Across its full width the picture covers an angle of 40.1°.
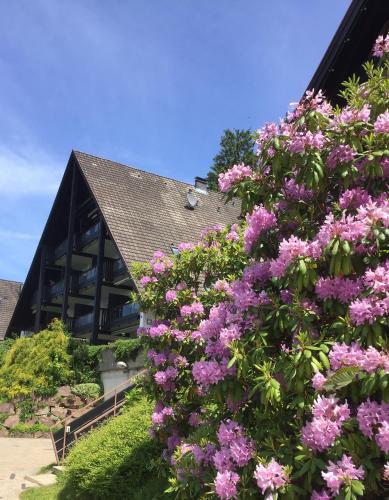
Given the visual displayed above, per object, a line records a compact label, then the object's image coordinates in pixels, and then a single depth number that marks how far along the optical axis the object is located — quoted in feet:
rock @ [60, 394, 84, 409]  66.80
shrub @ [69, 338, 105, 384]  70.65
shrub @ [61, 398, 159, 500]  23.52
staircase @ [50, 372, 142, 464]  35.78
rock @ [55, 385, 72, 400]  68.03
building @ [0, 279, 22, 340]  137.18
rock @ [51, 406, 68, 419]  65.04
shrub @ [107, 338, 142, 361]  58.39
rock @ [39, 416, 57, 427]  63.37
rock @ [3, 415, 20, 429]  63.48
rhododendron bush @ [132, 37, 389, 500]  9.28
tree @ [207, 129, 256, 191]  166.30
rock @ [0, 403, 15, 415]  67.92
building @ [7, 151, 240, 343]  76.89
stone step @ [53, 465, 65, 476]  32.65
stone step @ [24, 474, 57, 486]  31.53
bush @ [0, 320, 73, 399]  69.62
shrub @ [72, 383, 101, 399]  66.85
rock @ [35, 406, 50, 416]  65.87
